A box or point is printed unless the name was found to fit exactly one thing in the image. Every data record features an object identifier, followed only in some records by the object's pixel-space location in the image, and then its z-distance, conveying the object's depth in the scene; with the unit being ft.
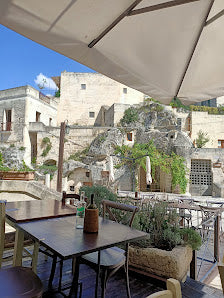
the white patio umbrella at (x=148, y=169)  34.77
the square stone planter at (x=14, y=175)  21.09
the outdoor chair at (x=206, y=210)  13.35
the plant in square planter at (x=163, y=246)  8.43
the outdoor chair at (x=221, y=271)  3.57
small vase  6.38
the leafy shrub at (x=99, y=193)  14.52
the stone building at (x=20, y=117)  61.21
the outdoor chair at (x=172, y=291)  2.46
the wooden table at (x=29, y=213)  7.20
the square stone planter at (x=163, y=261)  8.31
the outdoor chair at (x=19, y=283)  4.60
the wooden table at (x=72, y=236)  5.17
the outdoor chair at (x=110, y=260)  6.73
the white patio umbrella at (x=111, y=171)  36.60
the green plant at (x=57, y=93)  87.29
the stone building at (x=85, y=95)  81.56
